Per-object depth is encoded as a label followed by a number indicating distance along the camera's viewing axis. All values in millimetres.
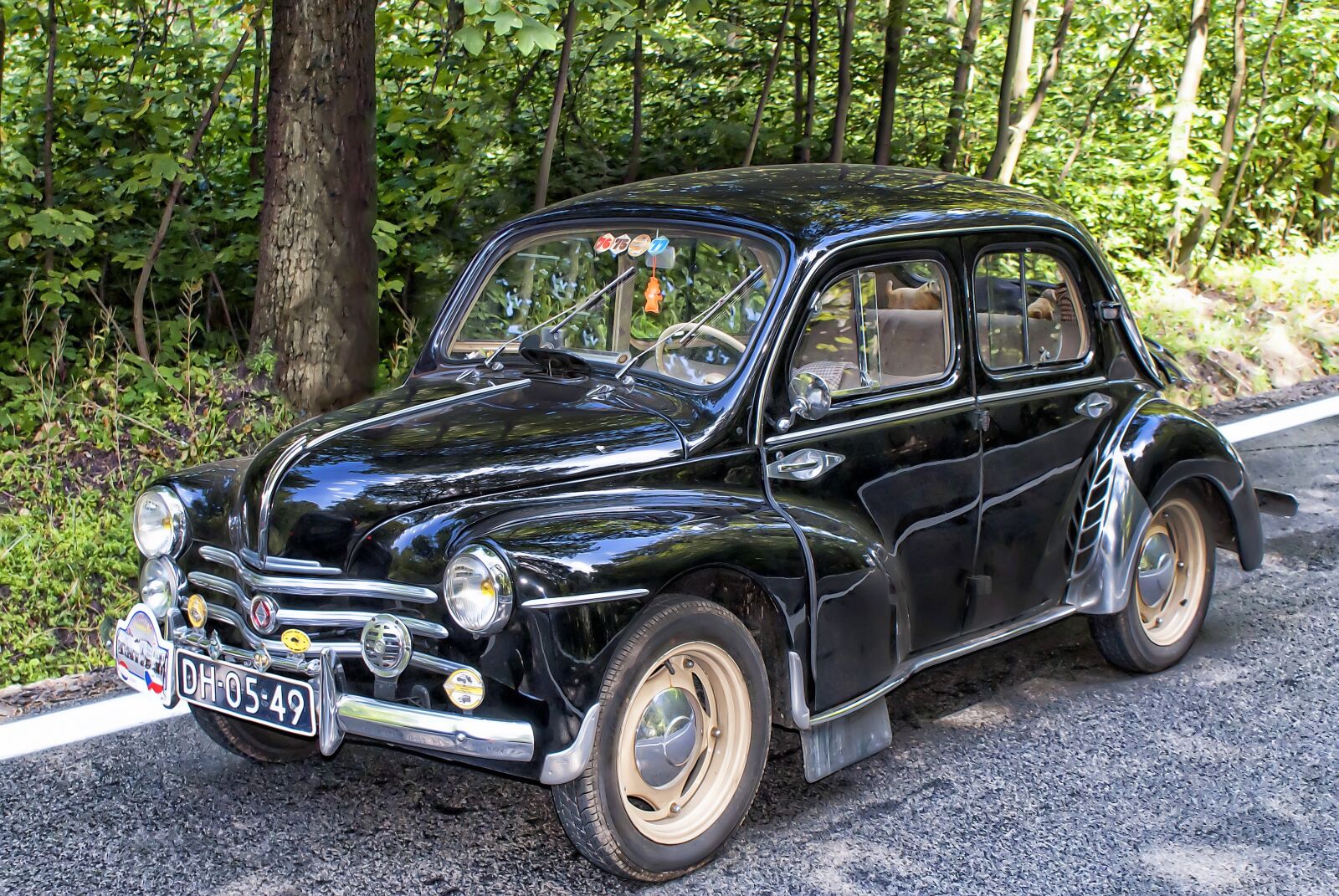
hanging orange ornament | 4348
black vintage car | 3377
